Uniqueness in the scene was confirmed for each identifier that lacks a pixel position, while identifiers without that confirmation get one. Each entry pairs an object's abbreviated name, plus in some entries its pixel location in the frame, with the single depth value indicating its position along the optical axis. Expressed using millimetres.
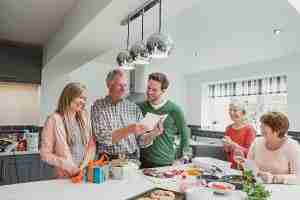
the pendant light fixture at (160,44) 1677
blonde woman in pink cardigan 1490
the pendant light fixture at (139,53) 1904
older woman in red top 2227
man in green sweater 1949
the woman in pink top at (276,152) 1623
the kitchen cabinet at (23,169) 3092
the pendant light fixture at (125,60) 2186
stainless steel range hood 5109
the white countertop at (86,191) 1177
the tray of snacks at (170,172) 1606
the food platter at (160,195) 1198
